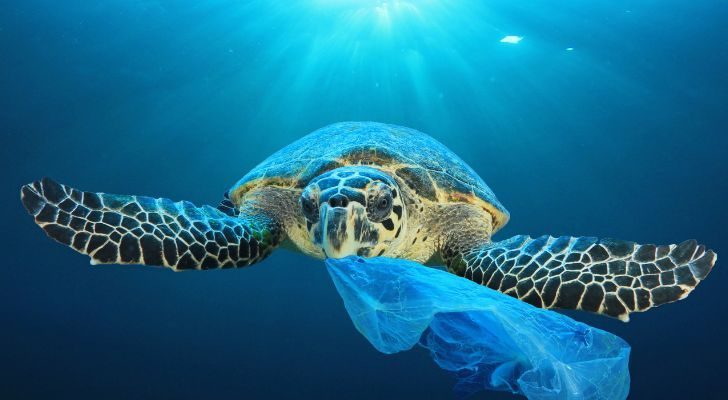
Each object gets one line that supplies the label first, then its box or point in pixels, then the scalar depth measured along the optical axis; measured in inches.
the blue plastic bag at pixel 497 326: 24.2
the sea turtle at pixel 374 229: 27.8
